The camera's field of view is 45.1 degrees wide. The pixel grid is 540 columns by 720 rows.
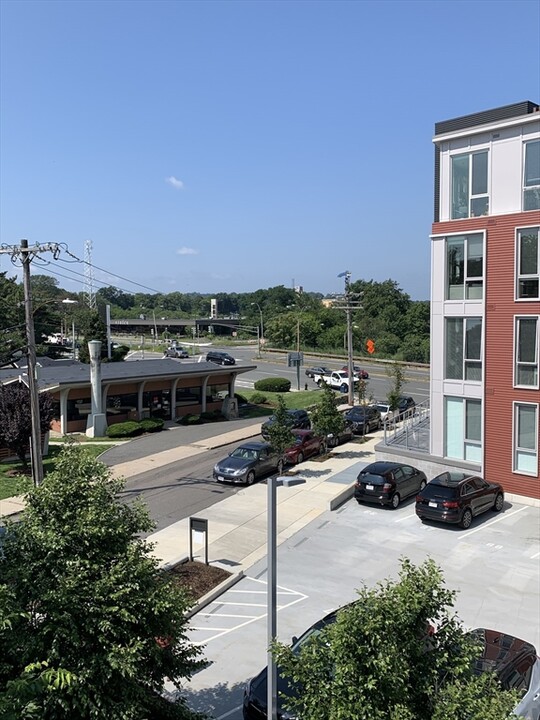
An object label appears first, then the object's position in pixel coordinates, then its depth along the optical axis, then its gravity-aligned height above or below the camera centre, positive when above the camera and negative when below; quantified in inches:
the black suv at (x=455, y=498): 745.0 -214.0
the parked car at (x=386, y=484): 829.2 -216.9
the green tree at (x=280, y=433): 952.9 -168.8
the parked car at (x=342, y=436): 1200.2 -228.2
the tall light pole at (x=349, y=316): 1669.5 +1.7
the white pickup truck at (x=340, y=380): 1987.0 -199.1
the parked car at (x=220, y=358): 2497.5 -156.0
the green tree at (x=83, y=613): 239.5 -116.1
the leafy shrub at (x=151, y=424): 1385.3 -225.2
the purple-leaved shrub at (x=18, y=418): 1024.2 -153.3
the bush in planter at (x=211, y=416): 1558.8 -234.4
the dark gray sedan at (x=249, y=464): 963.3 -220.6
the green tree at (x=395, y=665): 227.5 -131.0
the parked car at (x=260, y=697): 350.6 -211.5
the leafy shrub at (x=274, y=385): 1998.0 -206.9
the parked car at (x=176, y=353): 3143.2 -164.2
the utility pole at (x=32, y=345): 744.3 -27.3
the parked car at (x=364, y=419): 1336.1 -214.4
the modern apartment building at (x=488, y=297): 843.4 +24.5
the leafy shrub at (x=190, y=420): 1510.8 -235.0
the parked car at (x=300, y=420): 1310.3 -209.0
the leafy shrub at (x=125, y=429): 1336.1 -225.9
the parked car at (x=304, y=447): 1100.5 -224.3
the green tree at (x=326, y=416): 1079.6 -164.7
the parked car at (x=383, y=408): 1453.7 -209.9
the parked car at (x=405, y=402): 1578.5 -215.0
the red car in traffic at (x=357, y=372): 2144.9 -191.2
